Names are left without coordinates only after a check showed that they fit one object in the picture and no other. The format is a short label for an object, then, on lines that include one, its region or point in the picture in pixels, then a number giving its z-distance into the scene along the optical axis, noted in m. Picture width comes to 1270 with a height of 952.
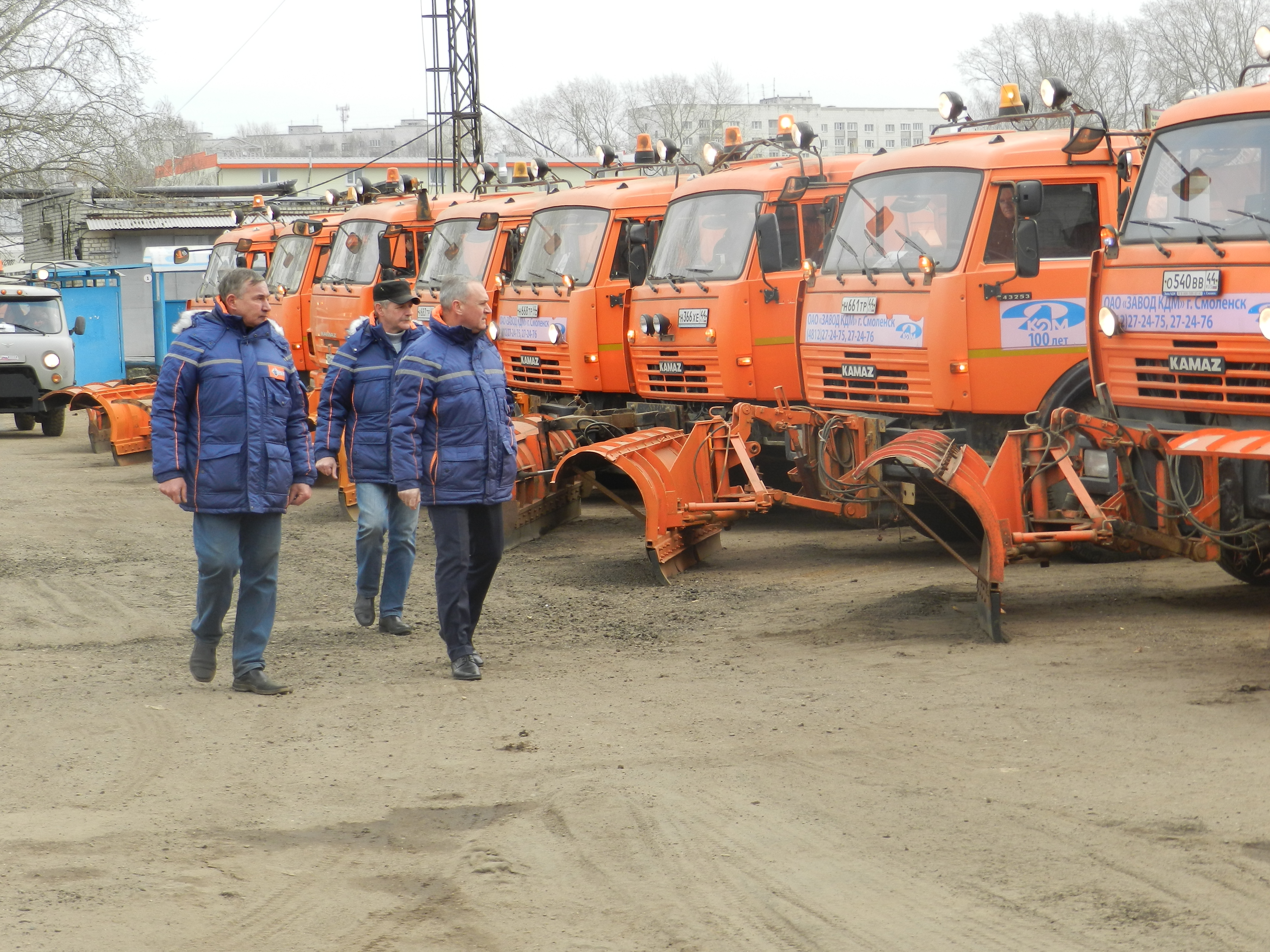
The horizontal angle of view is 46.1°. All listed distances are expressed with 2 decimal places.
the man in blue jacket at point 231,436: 7.00
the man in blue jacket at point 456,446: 7.45
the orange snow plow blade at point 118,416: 19.66
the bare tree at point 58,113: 38.09
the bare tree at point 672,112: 79.56
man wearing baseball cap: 8.73
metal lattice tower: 29.58
